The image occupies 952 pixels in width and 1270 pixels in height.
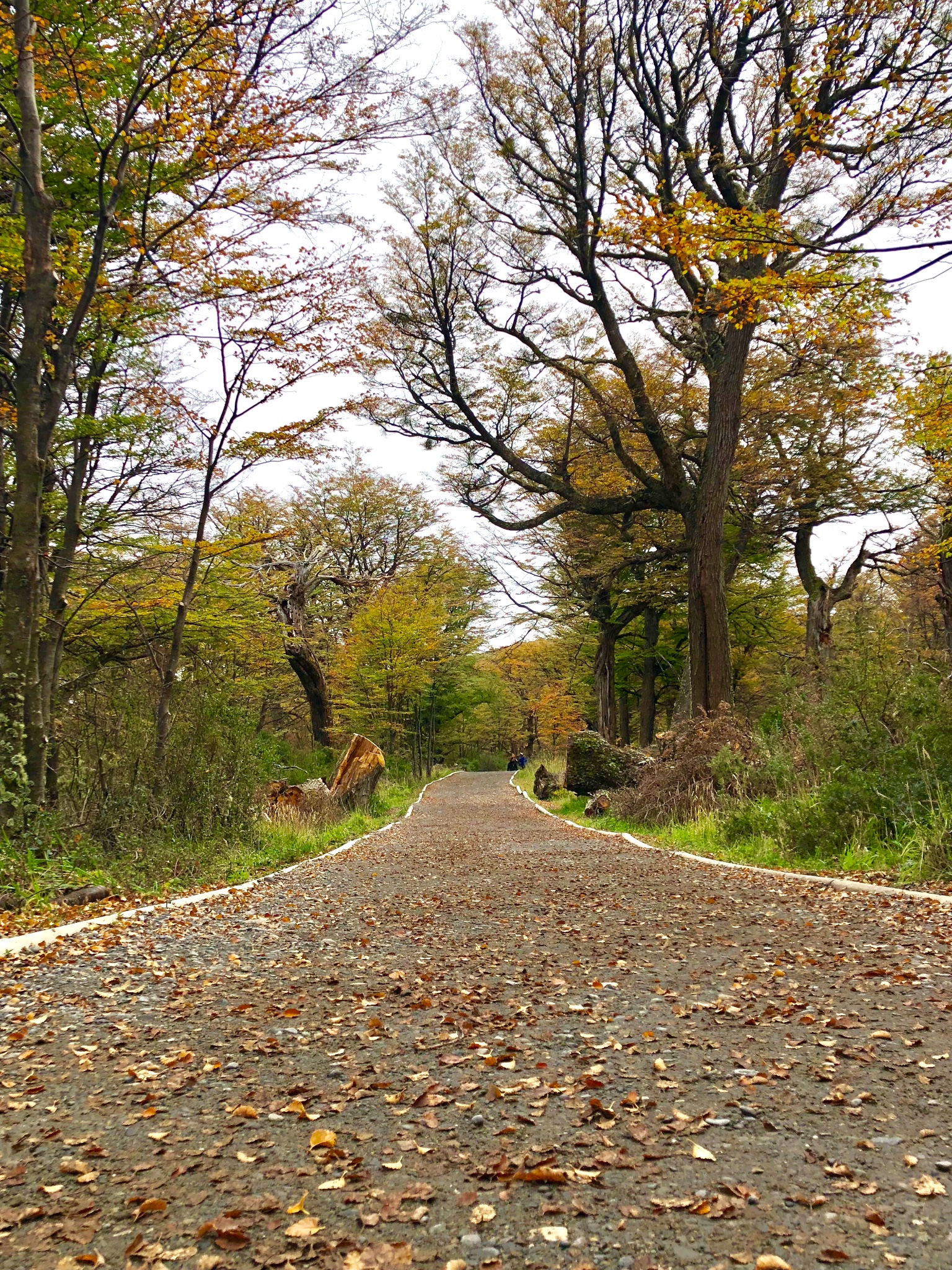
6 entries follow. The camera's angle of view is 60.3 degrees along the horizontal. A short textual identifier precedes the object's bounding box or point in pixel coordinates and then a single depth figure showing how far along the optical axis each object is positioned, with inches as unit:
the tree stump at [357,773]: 579.5
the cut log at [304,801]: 470.3
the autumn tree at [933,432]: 416.5
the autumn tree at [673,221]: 309.4
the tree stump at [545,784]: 838.5
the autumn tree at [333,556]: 750.5
